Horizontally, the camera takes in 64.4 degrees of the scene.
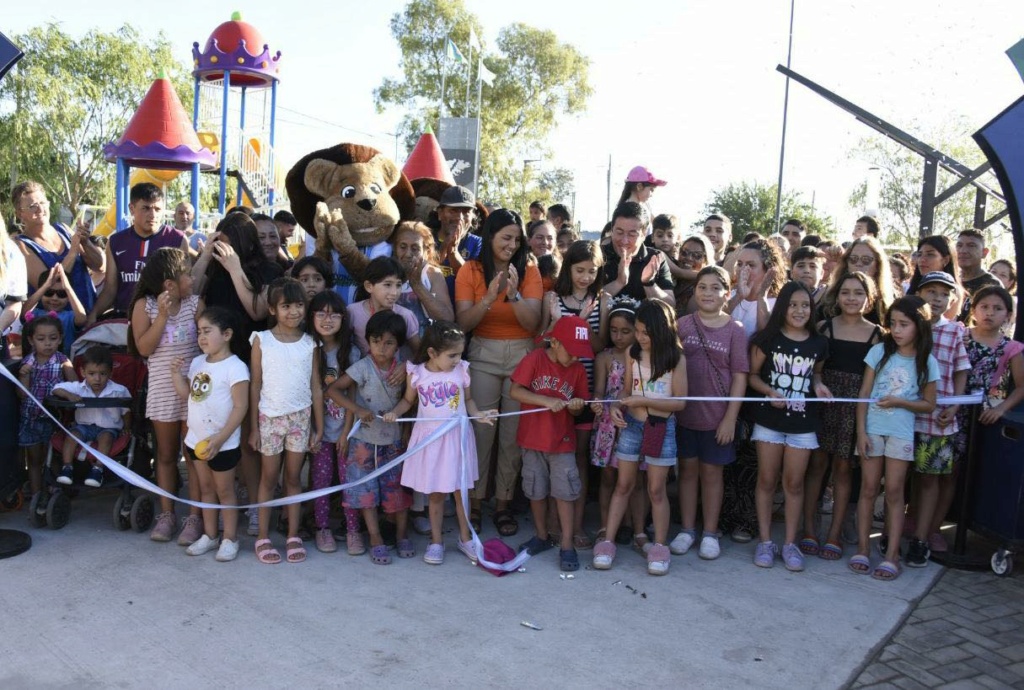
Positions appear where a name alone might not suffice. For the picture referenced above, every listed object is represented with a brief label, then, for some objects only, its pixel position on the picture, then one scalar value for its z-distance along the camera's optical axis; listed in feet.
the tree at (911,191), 84.07
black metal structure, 33.40
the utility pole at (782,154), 73.00
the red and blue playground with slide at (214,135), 48.16
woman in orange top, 15.92
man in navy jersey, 17.53
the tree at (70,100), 83.10
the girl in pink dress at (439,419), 14.58
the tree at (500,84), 105.60
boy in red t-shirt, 14.83
